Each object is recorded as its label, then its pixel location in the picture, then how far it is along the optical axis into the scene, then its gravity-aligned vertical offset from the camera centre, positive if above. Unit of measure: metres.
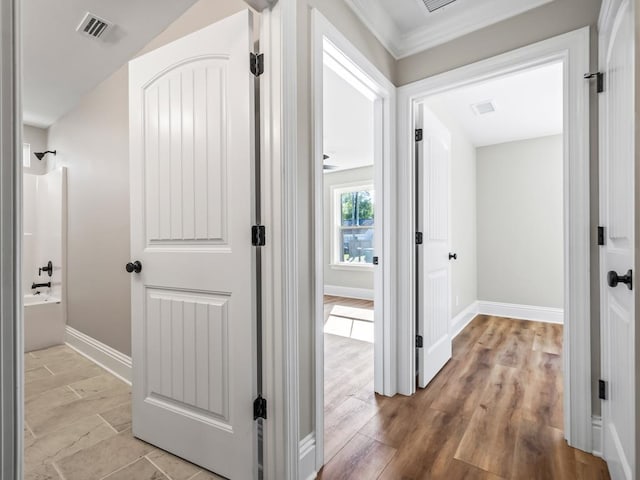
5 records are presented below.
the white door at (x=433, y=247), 2.33 -0.06
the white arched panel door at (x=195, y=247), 1.37 -0.03
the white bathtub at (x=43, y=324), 3.17 -0.86
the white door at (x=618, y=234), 1.07 +0.02
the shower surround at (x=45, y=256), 3.23 -0.18
